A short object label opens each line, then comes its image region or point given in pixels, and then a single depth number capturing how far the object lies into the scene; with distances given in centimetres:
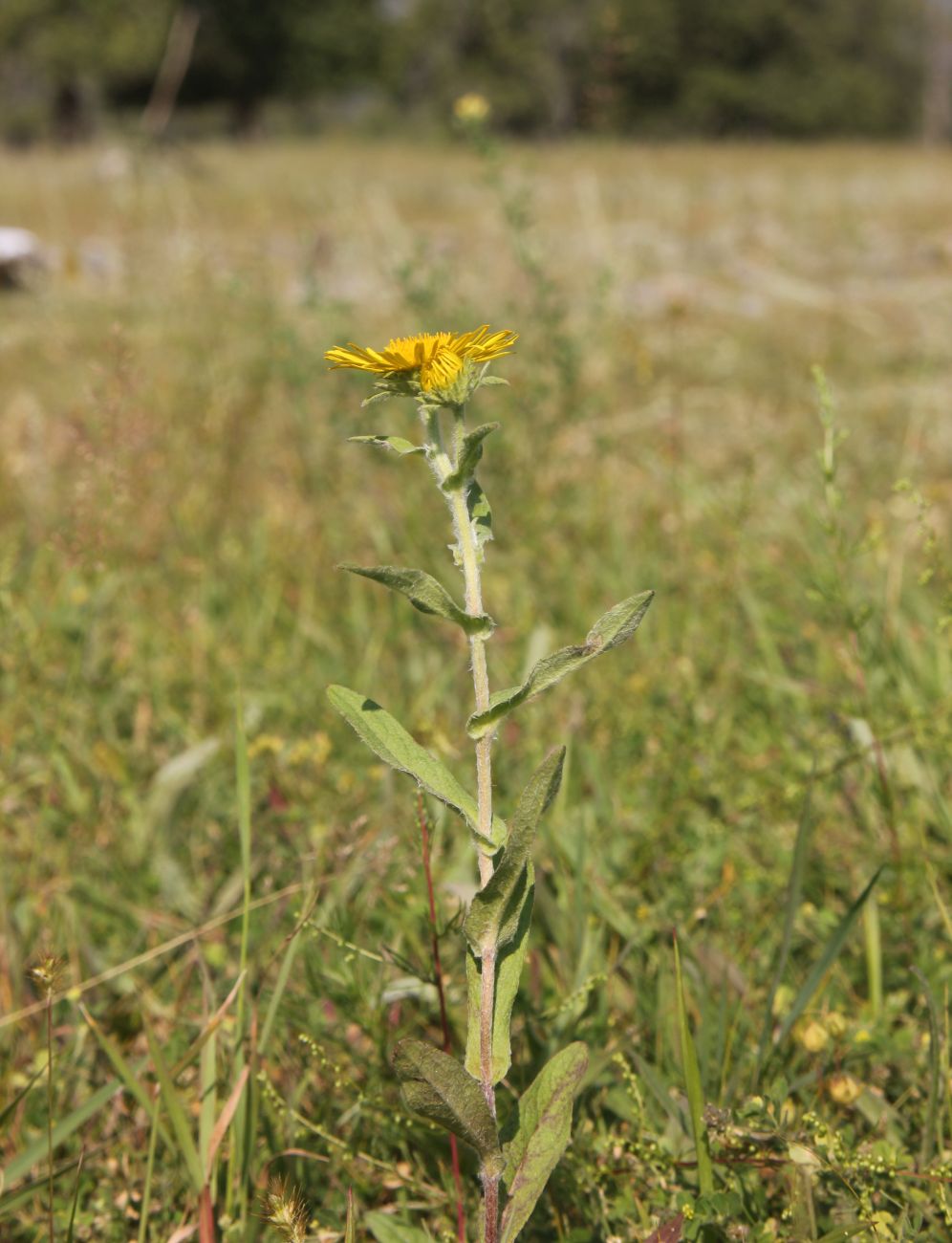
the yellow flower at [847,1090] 54
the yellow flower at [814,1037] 55
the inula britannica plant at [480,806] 48
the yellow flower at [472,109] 104
